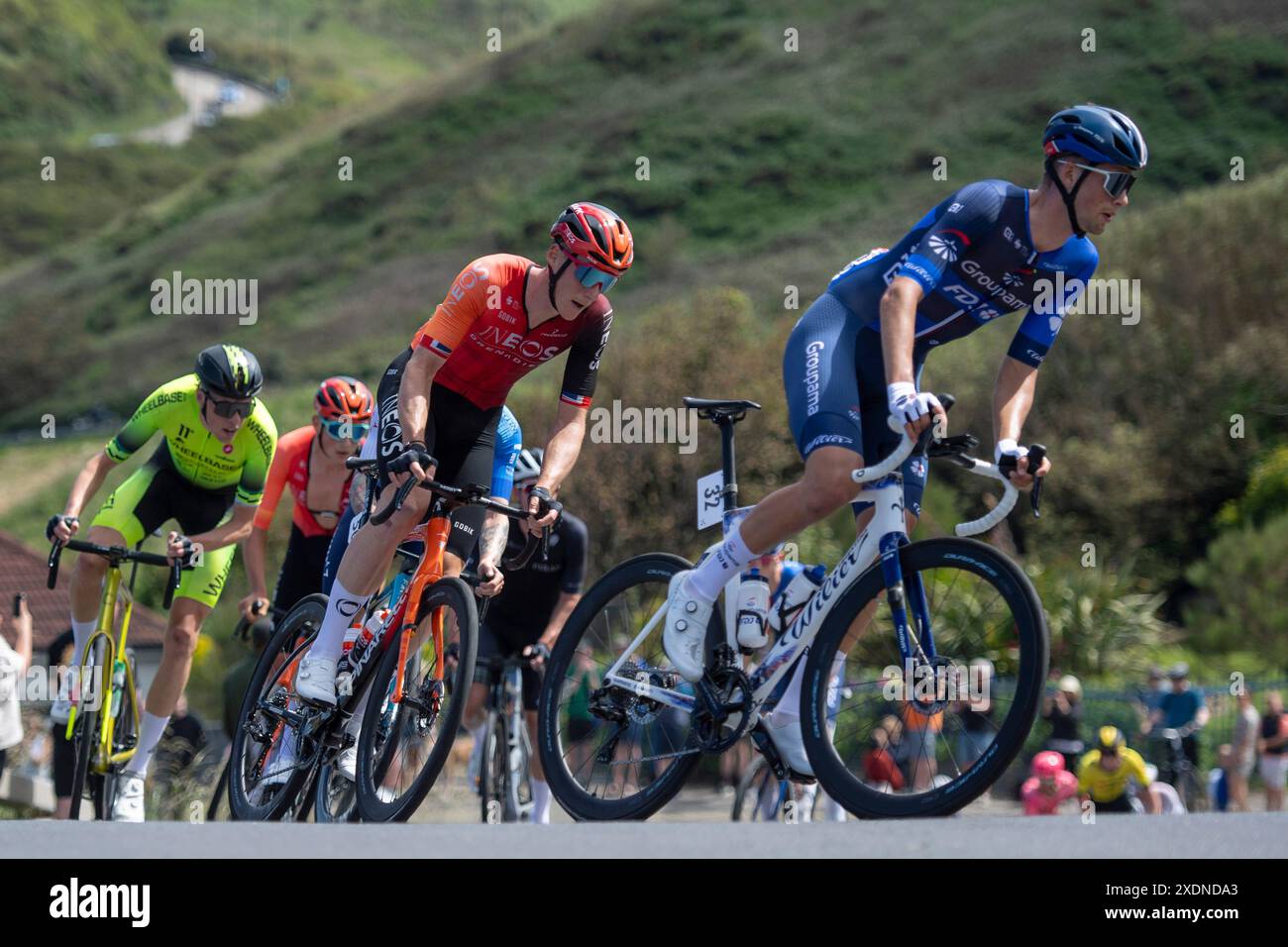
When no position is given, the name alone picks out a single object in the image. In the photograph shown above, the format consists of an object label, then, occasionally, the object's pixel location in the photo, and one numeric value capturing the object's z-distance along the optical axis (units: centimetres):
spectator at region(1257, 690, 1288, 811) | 1341
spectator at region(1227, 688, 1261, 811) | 1395
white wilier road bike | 491
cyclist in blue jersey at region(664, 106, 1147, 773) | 539
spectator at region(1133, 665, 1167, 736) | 1535
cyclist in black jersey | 934
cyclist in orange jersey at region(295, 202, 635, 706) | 585
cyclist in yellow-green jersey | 796
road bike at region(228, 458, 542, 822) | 559
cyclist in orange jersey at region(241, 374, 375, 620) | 855
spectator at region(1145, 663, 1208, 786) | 1491
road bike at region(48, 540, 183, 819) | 816
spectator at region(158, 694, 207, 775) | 1245
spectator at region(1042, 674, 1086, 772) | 1438
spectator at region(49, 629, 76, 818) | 838
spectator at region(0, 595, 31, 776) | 944
